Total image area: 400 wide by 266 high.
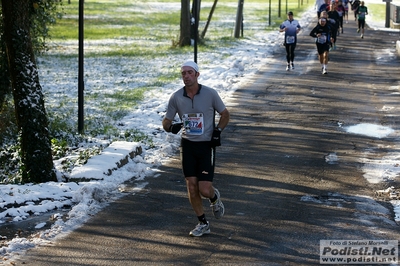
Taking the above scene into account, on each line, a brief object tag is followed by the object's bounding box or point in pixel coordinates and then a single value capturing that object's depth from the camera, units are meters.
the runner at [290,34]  25.47
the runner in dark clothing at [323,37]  24.20
